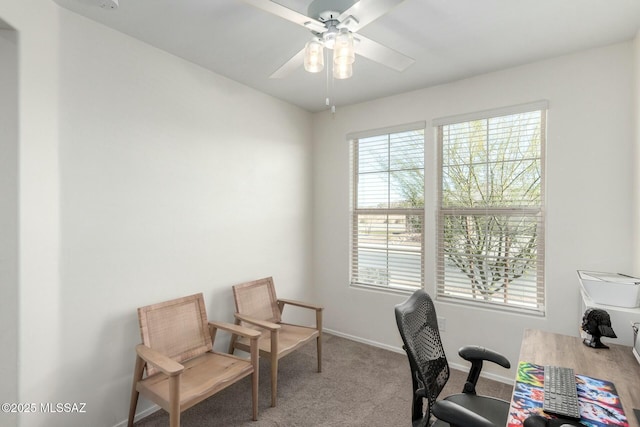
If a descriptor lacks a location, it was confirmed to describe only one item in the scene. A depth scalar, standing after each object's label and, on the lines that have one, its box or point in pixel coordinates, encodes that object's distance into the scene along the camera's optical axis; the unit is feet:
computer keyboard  3.93
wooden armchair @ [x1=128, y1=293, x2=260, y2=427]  5.89
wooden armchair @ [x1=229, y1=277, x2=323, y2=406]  7.77
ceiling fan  4.78
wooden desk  4.55
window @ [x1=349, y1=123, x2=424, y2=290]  10.57
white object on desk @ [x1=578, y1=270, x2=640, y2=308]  5.93
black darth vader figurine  5.66
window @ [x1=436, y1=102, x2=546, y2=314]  8.60
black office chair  4.17
